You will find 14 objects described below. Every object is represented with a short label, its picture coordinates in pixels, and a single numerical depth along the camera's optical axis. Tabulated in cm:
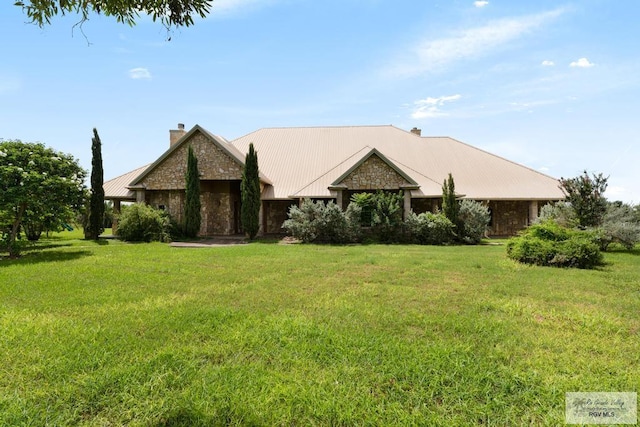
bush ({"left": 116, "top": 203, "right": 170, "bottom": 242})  1753
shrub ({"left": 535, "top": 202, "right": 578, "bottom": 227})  1448
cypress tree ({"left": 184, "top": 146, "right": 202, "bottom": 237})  1942
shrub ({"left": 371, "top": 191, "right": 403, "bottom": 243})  1755
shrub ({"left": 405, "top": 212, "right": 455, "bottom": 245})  1722
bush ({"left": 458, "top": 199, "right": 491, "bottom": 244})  1770
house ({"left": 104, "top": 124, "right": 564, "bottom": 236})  1997
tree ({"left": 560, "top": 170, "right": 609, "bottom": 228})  1440
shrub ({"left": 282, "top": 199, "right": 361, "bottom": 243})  1686
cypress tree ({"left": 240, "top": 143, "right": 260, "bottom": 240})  1900
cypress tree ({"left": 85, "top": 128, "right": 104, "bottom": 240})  1844
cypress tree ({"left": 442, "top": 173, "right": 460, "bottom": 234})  1769
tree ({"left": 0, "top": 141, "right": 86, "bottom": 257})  1109
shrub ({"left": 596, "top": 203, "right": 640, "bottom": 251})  1345
